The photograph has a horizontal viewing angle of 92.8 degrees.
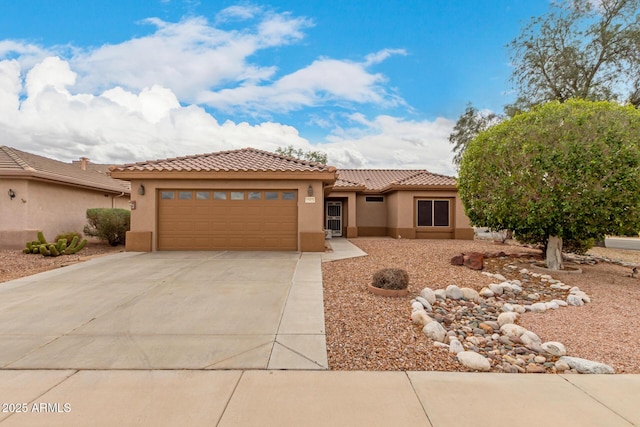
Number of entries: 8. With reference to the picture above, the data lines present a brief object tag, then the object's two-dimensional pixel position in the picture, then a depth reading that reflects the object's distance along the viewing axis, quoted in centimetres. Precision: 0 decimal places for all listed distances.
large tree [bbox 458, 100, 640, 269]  697
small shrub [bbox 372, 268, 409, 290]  584
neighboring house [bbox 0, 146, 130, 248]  1159
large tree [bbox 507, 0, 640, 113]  1423
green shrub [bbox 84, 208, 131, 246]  1294
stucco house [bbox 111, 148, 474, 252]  1111
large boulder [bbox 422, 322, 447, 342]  402
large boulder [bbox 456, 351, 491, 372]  336
